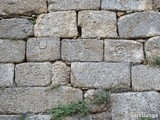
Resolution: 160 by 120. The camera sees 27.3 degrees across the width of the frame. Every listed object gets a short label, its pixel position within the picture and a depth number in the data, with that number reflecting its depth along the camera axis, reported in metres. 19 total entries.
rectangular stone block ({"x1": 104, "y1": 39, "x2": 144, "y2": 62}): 4.04
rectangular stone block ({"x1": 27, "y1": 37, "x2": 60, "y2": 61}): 4.09
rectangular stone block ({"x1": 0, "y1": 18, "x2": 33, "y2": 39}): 4.19
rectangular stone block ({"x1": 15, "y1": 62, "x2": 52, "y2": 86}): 4.02
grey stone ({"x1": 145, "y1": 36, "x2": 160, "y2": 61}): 4.02
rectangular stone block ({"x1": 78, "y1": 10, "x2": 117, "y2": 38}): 4.11
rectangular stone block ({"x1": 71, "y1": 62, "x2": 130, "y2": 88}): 3.95
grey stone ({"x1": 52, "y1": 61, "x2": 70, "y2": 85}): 4.01
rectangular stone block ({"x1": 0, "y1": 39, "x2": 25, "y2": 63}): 4.12
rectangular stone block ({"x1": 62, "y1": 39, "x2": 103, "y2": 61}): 4.05
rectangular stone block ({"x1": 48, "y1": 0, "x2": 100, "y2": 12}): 4.18
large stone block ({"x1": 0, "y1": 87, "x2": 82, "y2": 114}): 3.95
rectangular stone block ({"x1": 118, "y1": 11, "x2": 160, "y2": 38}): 4.08
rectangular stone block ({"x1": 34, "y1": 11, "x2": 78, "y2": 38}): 4.14
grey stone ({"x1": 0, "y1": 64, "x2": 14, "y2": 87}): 4.07
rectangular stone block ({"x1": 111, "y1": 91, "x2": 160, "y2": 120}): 3.83
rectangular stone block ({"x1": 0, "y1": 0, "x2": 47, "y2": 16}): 4.25
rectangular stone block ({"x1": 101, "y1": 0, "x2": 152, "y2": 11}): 4.16
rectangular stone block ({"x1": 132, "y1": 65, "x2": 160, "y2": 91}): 3.91
